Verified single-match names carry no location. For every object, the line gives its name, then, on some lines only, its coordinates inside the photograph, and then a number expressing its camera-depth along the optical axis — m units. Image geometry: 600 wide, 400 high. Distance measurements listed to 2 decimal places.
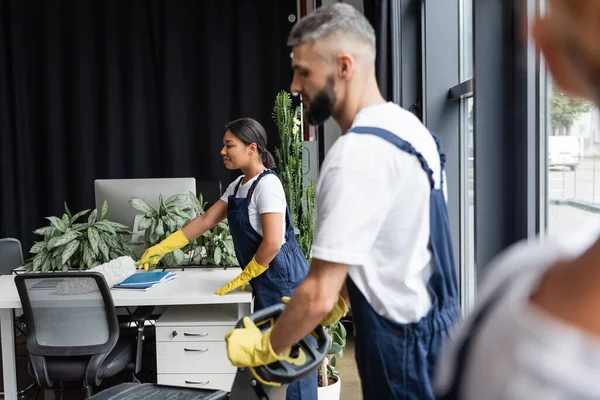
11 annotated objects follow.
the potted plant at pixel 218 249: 3.49
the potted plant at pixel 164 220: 3.42
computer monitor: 3.73
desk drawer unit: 2.94
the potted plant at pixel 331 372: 3.18
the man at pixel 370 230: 1.30
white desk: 2.88
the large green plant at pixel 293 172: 4.12
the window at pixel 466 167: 2.91
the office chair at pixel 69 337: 2.78
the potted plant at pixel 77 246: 3.30
